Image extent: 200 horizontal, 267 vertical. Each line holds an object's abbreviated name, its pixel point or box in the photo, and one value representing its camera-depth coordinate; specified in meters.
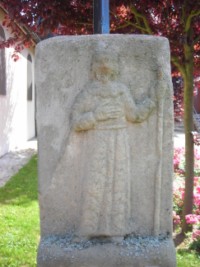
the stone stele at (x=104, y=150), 2.47
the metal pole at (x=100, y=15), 3.28
